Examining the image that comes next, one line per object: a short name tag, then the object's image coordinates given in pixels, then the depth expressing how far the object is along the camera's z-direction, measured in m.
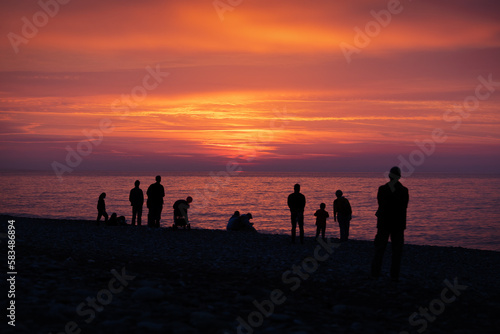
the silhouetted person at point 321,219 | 23.41
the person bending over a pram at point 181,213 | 25.06
